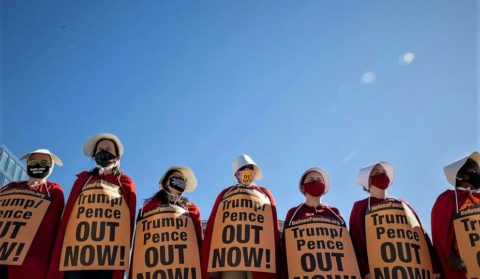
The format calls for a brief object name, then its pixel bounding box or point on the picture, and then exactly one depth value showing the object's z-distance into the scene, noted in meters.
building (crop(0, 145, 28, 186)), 41.19
